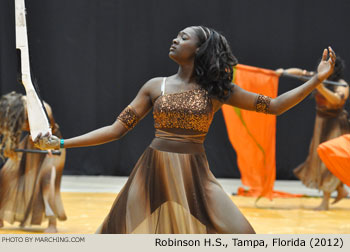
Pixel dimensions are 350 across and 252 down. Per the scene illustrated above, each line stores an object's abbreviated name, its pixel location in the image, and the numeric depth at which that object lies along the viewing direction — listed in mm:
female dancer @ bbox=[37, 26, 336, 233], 6285
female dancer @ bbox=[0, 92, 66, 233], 10406
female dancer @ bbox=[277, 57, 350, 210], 13148
